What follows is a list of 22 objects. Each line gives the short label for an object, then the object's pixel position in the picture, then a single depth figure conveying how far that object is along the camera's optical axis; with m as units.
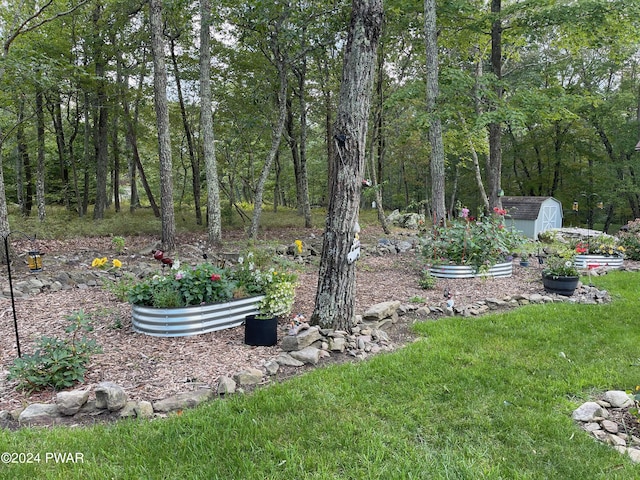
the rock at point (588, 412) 2.28
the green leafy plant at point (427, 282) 5.43
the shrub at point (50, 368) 2.56
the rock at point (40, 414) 2.24
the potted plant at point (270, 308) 3.36
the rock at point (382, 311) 3.95
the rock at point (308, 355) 3.09
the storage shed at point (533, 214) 14.63
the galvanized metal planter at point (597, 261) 7.44
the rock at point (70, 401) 2.31
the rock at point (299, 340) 3.23
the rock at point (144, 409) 2.32
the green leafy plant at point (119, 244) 7.28
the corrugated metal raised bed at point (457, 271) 6.11
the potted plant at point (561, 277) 5.20
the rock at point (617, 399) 2.40
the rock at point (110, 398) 2.34
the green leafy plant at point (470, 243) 6.22
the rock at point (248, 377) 2.70
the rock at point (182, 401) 2.39
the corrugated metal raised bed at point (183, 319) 3.47
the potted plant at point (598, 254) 7.45
